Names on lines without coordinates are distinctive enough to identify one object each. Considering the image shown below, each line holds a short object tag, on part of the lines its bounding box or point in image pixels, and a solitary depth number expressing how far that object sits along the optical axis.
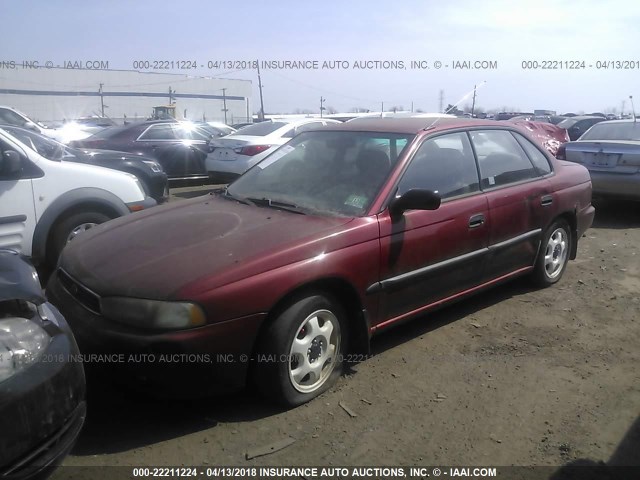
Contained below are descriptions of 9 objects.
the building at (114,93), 46.38
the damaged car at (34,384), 1.96
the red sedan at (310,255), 2.72
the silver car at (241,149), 10.02
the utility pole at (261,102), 32.52
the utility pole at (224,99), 54.38
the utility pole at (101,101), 48.06
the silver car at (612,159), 7.55
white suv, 4.72
